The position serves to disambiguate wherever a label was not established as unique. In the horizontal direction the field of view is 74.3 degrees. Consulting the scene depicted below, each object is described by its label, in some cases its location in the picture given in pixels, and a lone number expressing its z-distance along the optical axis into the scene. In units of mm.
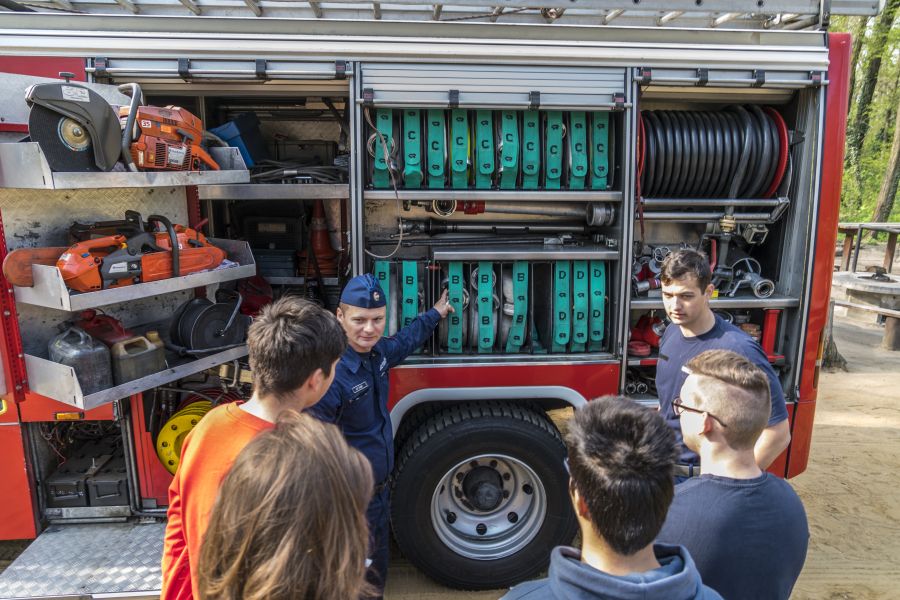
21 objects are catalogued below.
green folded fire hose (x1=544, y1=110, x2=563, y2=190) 3350
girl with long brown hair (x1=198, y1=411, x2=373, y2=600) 1069
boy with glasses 1648
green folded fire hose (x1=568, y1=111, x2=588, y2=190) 3350
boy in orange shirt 1612
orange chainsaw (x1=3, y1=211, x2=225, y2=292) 2518
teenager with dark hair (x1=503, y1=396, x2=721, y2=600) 1173
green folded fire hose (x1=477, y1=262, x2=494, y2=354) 3373
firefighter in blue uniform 2697
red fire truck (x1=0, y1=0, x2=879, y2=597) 2930
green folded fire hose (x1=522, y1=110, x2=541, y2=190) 3336
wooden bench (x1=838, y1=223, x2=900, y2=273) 9648
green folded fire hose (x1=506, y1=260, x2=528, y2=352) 3401
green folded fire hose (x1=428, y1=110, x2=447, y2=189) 3262
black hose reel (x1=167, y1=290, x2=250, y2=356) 3070
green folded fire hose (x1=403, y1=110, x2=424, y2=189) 3225
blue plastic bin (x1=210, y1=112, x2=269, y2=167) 3701
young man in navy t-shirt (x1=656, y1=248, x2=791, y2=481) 2637
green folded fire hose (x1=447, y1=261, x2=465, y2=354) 3359
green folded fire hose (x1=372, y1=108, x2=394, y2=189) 3197
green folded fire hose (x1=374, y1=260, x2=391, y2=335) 3314
